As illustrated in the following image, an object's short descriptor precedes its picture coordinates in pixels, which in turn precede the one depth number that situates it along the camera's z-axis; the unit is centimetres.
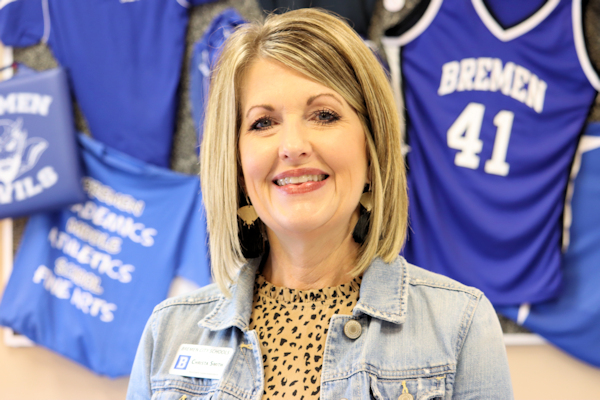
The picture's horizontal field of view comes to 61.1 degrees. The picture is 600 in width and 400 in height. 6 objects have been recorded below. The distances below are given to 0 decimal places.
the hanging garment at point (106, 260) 236
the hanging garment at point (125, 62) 239
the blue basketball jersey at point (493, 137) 211
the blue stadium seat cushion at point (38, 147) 246
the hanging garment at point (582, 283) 207
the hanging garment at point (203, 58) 234
